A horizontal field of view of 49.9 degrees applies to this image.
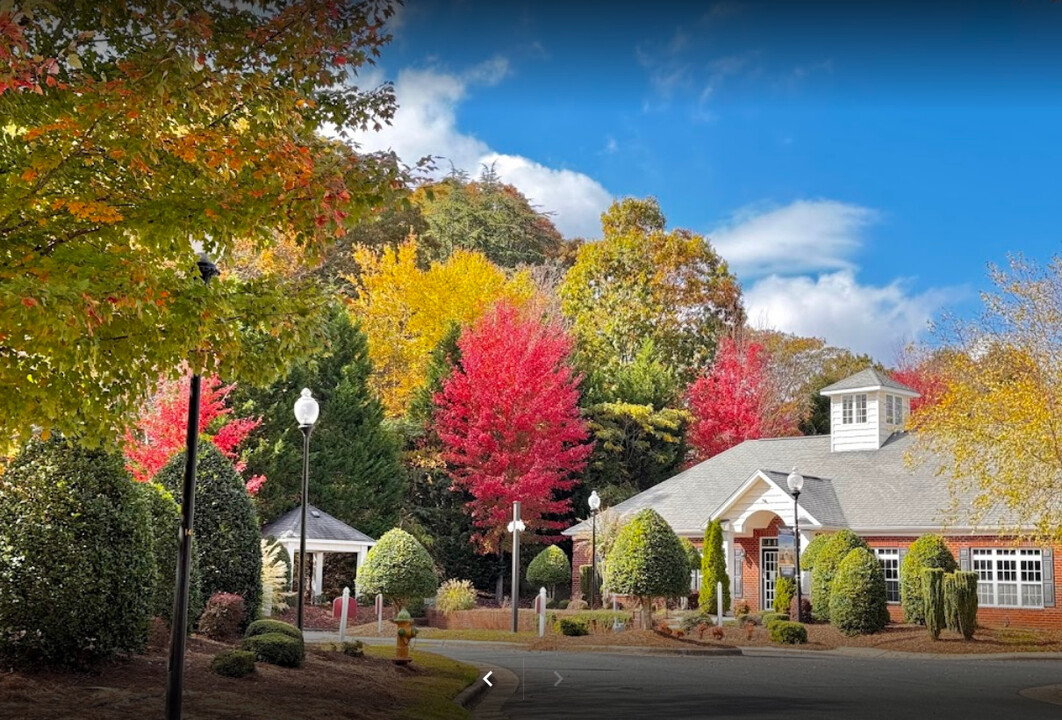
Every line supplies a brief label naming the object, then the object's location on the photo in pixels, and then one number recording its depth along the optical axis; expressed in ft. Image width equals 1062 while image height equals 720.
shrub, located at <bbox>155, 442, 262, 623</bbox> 56.08
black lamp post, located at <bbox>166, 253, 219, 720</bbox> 33.09
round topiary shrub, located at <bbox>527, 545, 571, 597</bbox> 128.06
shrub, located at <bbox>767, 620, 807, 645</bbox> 90.79
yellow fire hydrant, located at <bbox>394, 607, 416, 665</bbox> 57.16
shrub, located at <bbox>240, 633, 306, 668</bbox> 47.91
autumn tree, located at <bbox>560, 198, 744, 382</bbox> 178.70
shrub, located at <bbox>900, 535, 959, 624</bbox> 98.27
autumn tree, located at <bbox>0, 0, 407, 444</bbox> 29.14
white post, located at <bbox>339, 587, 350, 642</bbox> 72.82
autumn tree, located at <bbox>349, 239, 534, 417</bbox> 162.50
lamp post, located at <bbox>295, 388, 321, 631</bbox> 57.00
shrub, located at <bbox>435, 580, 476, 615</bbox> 110.11
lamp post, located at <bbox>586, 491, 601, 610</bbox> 106.93
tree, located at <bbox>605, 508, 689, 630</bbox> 86.74
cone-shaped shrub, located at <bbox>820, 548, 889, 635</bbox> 95.04
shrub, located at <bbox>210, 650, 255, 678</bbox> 42.86
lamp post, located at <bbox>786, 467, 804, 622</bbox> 100.68
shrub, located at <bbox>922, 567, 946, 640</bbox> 91.25
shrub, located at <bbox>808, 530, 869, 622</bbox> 100.68
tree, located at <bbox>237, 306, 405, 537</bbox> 124.77
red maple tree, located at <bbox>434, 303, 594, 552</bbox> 131.64
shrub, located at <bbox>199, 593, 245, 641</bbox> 53.31
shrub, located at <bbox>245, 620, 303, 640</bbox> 50.93
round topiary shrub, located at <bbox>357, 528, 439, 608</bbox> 102.12
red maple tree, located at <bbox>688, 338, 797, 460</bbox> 172.45
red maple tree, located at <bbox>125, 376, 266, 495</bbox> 89.28
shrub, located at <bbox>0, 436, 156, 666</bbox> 39.32
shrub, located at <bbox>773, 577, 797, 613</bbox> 111.75
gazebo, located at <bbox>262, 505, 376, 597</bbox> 116.67
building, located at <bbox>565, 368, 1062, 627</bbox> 110.22
